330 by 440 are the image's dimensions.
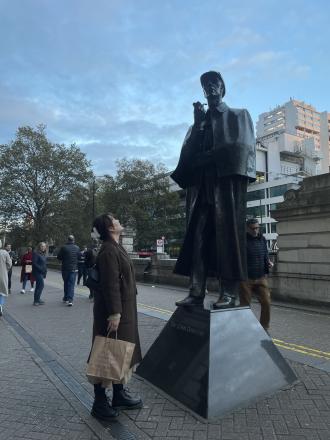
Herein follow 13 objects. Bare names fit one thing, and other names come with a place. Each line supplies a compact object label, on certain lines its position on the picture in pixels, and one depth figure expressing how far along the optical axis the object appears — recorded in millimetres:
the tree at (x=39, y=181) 52125
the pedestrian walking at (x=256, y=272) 7156
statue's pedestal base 3928
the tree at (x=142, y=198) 66000
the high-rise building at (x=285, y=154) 83125
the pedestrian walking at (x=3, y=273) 10141
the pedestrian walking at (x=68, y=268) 12469
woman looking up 3770
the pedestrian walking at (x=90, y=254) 11566
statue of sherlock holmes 4633
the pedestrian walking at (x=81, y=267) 18247
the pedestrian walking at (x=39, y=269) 12477
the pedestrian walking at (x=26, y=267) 15812
